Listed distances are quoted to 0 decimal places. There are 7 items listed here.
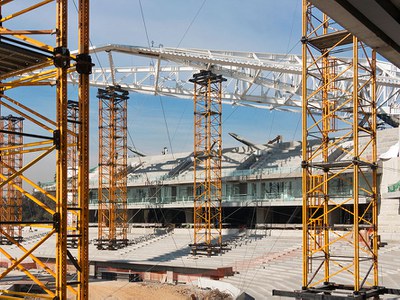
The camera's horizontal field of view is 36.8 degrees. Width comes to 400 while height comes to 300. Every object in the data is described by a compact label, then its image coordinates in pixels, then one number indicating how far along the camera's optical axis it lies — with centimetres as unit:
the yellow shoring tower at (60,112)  1265
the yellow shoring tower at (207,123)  4503
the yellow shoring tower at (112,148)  5272
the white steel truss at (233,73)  4259
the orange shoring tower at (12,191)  6091
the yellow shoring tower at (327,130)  1855
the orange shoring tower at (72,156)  5381
